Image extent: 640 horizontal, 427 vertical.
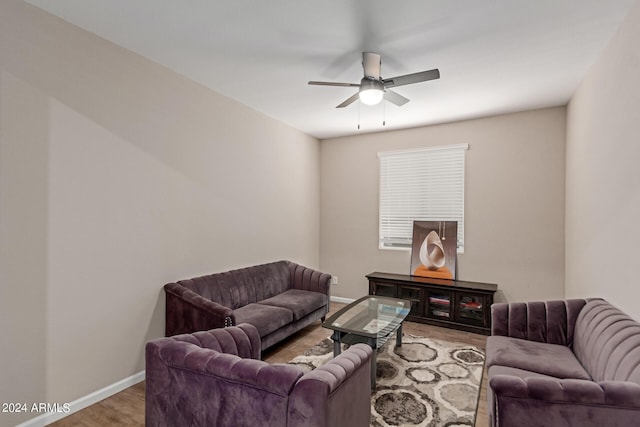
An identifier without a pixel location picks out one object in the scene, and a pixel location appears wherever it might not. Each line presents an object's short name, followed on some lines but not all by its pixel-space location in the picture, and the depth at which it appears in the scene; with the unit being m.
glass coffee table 2.79
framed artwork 4.64
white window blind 4.70
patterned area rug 2.35
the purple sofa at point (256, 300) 2.89
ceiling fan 2.63
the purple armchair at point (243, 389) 1.47
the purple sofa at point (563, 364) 1.55
